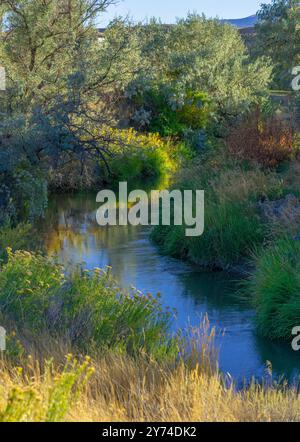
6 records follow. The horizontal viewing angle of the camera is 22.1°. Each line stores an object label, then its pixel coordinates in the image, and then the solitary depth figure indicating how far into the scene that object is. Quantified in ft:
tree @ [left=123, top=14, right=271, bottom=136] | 100.63
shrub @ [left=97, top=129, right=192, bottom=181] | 84.38
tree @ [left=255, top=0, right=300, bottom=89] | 123.44
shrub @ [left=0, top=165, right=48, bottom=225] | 51.01
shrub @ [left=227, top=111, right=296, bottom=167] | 61.31
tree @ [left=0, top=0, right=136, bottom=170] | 69.82
